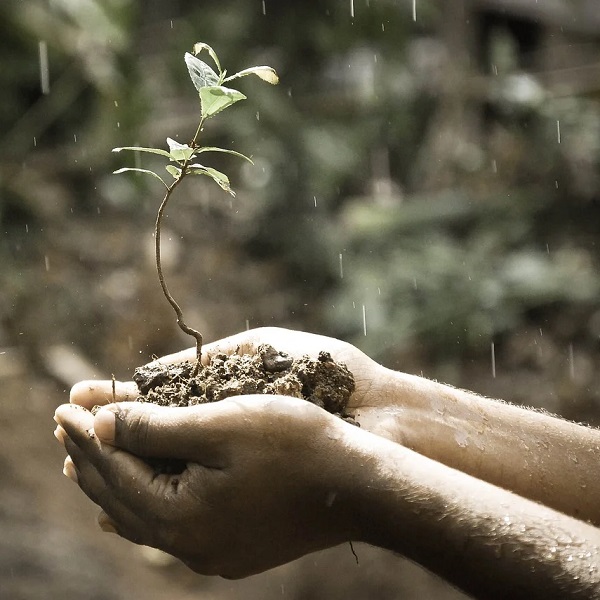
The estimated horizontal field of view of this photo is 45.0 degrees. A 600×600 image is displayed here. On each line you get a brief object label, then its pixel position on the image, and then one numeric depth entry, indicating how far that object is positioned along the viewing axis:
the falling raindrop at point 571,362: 4.65
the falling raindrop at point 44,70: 5.13
